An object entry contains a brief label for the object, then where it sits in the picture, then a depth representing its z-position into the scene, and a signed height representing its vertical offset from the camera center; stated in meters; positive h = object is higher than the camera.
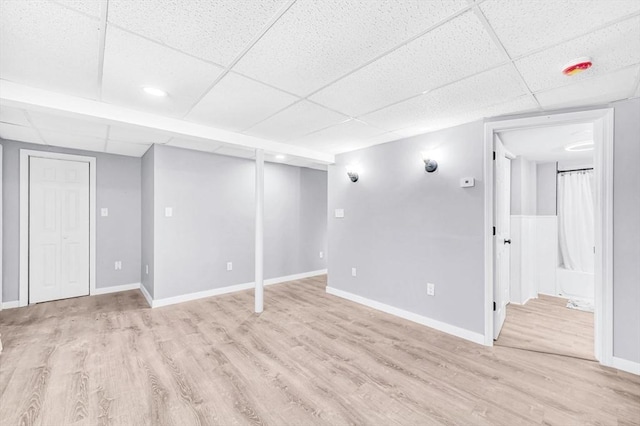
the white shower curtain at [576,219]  4.62 -0.10
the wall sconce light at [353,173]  4.32 +0.62
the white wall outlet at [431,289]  3.32 -0.92
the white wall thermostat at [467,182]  2.99 +0.33
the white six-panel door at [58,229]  4.14 -0.26
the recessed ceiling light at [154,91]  2.35 +1.05
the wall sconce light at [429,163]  3.29 +0.59
